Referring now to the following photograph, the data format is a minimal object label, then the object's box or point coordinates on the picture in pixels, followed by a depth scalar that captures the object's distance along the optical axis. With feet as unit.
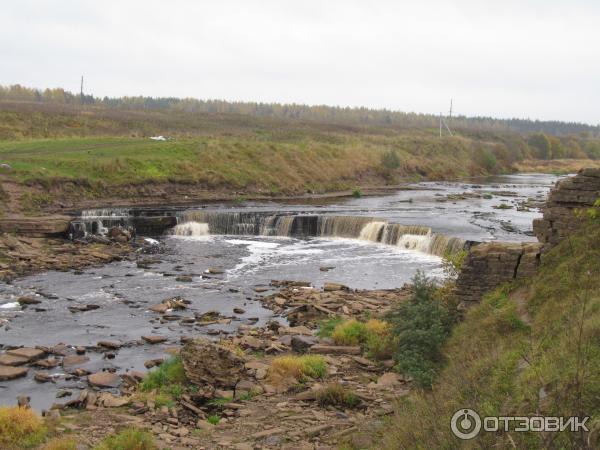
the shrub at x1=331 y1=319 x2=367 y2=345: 50.72
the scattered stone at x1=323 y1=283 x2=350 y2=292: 73.93
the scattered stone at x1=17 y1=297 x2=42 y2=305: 66.49
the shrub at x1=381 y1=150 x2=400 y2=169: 209.46
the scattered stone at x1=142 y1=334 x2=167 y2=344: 54.06
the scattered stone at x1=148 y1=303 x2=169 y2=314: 64.49
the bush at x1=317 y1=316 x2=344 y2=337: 54.29
